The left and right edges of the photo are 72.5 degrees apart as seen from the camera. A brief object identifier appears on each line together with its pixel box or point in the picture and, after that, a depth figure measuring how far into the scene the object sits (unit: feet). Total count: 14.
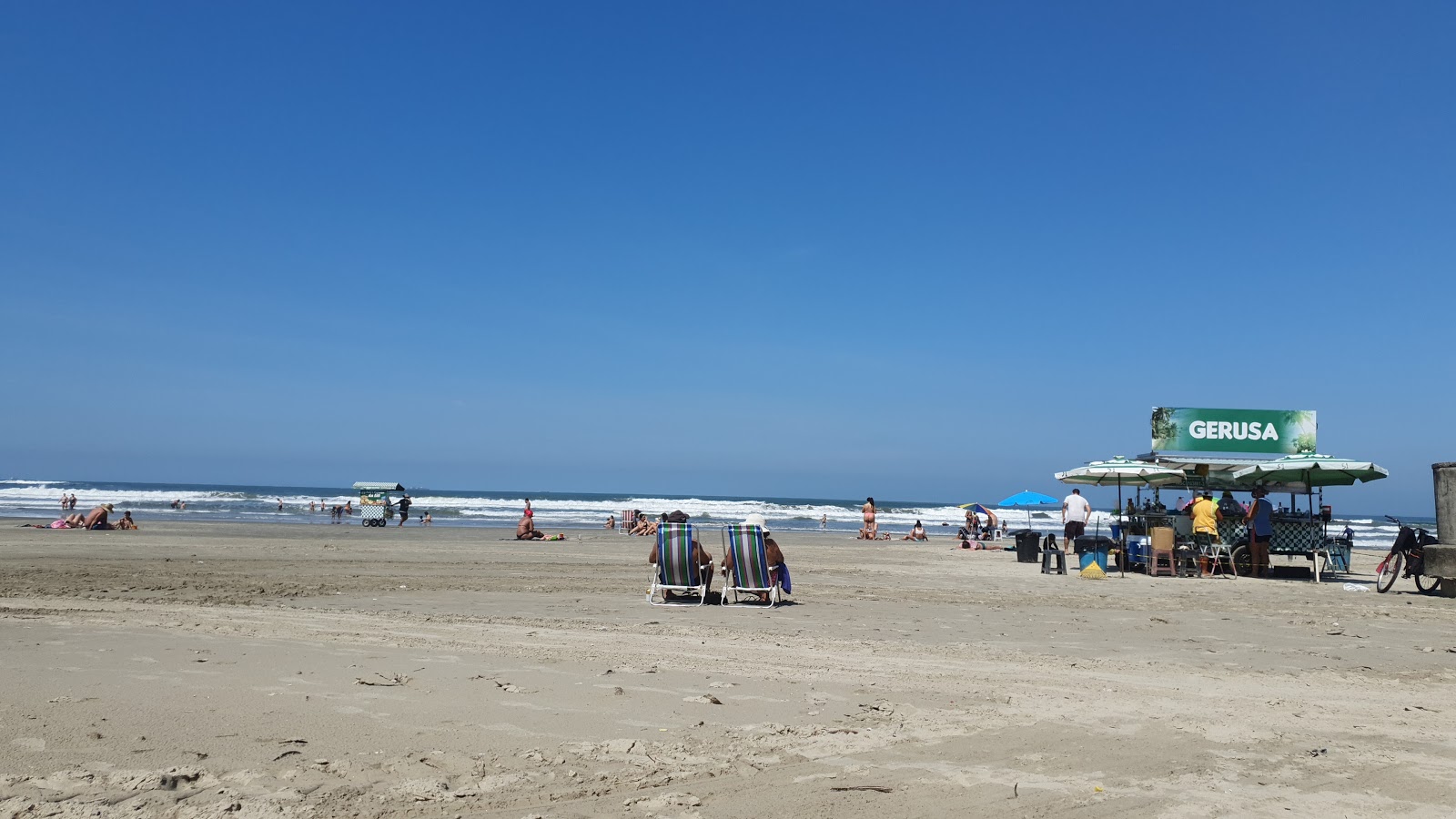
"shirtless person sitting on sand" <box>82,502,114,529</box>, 83.30
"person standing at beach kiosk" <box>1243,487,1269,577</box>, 51.67
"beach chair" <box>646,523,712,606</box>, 34.81
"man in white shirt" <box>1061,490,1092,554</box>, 64.18
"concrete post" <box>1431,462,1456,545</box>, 41.01
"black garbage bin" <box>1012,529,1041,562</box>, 66.33
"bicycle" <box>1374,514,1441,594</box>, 42.91
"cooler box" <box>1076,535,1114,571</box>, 53.67
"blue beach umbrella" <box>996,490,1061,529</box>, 94.02
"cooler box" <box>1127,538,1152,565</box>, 53.98
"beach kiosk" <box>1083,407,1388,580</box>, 51.70
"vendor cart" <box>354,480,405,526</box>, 112.68
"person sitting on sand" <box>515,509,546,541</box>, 84.60
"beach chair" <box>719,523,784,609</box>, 34.30
